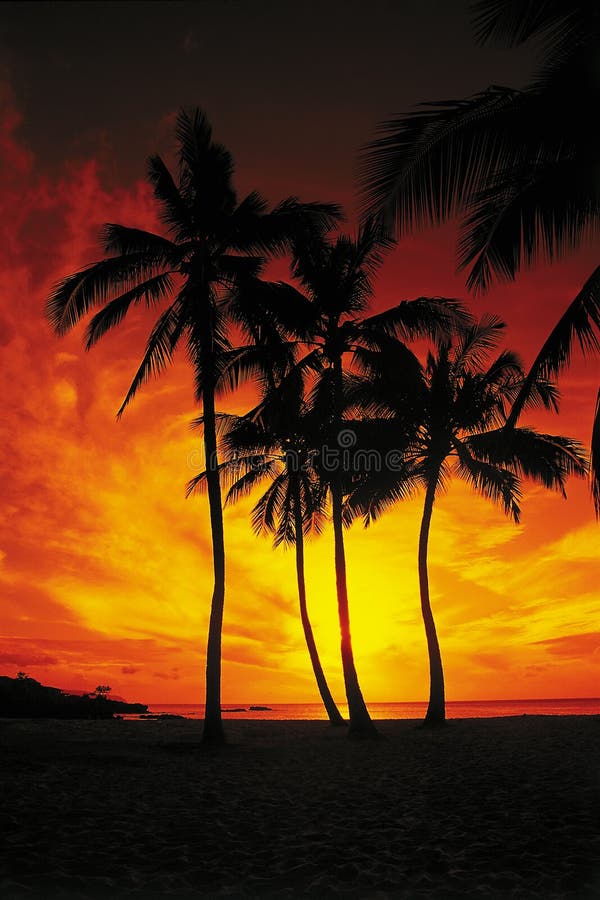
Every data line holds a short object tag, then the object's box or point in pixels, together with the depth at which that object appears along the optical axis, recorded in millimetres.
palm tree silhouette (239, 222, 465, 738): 20594
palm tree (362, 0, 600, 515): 8930
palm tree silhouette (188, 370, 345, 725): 21984
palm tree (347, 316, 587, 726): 22969
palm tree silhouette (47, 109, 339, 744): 18922
